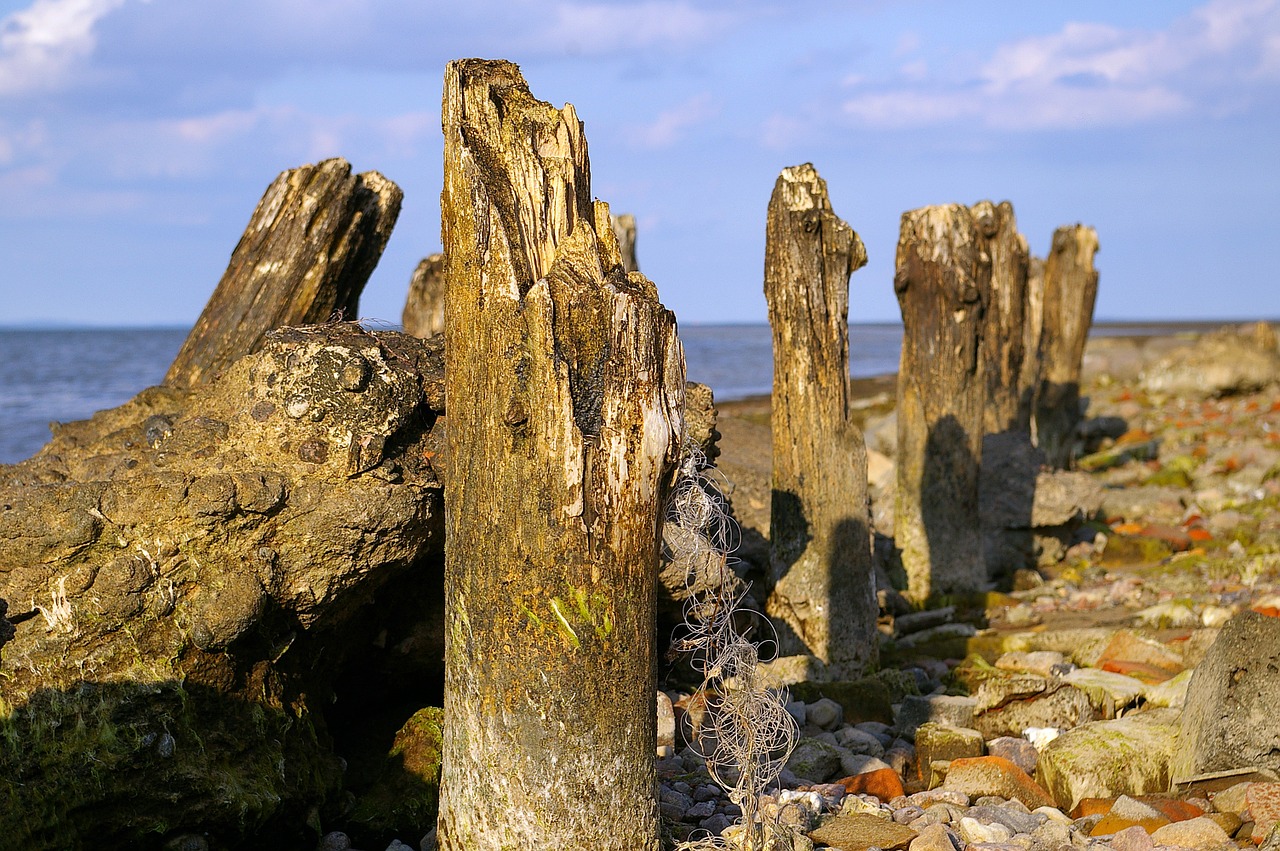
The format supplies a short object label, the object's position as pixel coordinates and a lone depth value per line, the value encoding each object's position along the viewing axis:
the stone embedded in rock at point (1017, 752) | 6.88
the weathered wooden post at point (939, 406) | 11.27
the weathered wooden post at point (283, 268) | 8.20
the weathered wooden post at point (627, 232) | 15.27
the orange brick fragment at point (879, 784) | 6.39
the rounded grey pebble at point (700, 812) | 5.83
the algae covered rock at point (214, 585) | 5.19
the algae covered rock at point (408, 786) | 5.95
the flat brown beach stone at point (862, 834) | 5.52
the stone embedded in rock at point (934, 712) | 7.53
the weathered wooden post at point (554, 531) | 4.58
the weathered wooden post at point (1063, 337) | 18.41
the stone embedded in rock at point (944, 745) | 6.92
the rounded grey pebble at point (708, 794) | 6.20
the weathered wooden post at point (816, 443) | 8.58
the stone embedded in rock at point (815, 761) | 6.58
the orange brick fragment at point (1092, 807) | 6.19
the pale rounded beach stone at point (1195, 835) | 5.55
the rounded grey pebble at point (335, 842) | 5.75
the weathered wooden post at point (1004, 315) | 13.65
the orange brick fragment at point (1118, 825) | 5.83
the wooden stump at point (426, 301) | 14.71
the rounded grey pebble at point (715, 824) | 5.63
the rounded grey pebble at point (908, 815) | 5.92
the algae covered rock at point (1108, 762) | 6.39
